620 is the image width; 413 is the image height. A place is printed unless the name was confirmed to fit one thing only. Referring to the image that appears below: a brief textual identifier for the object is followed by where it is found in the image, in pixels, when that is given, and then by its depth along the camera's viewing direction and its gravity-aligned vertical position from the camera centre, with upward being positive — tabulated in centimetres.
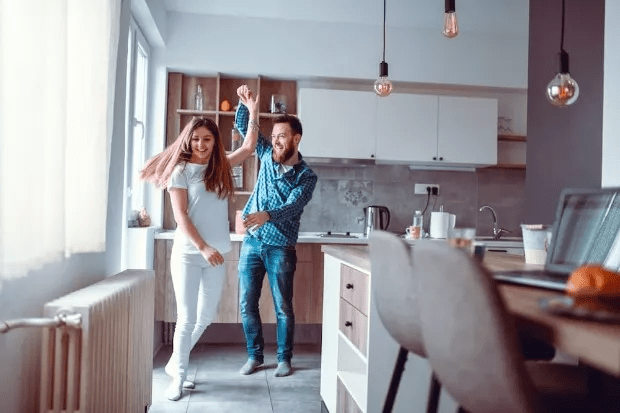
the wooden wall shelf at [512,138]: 508 +71
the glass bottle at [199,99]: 474 +91
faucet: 502 -11
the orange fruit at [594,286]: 106 -13
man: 362 -14
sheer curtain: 153 +25
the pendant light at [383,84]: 322 +73
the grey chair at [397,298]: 142 -22
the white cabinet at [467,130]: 484 +72
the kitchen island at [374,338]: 81 -43
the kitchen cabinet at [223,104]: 473 +89
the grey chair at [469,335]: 86 -19
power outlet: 511 +23
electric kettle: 483 -3
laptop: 154 -4
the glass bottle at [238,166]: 476 +38
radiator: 165 -46
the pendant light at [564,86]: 232 +54
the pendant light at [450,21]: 250 +87
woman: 297 -6
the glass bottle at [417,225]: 457 -9
